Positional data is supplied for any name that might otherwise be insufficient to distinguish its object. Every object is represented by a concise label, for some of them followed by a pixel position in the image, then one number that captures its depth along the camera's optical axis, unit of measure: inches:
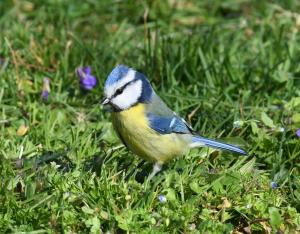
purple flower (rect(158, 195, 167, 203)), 261.0
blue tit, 283.3
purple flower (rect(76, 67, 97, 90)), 360.8
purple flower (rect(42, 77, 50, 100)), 358.0
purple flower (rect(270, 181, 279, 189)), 284.4
